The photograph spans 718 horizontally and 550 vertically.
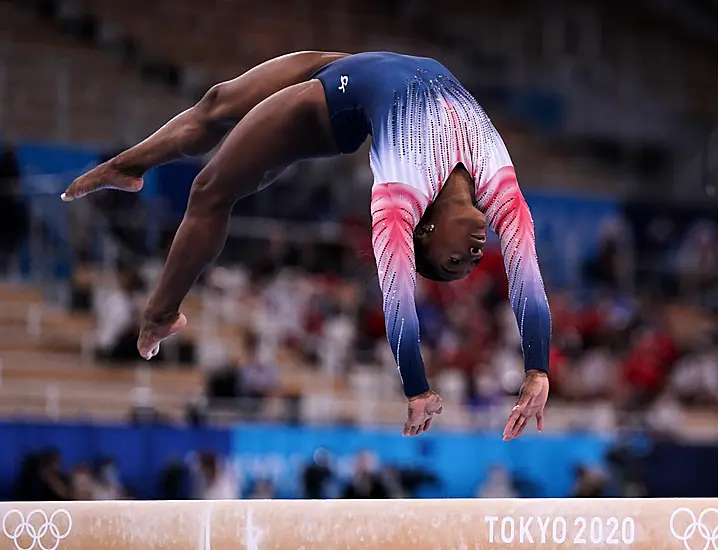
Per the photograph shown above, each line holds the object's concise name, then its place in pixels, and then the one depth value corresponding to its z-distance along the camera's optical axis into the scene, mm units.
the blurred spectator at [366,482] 18334
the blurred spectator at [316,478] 18375
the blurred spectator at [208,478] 17828
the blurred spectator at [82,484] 16812
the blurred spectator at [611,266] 26641
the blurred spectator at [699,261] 27919
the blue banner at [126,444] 17422
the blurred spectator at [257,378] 20062
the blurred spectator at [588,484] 18797
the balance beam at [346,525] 7918
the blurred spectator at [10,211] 20859
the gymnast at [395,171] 8156
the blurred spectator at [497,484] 19391
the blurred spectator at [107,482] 17203
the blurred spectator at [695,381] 24469
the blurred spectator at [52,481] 16547
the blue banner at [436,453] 18578
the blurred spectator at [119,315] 19984
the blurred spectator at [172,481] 17812
